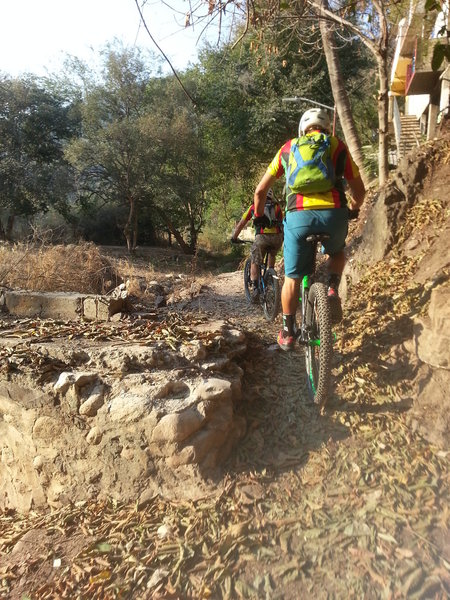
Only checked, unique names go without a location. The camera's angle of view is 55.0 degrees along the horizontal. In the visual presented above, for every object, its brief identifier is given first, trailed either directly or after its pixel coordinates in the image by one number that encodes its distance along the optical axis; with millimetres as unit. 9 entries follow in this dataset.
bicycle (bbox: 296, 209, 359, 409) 2857
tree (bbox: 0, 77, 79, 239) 17766
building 6301
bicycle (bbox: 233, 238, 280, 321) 4836
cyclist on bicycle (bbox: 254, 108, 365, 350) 3062
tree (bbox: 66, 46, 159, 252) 17078
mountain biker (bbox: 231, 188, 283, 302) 5312
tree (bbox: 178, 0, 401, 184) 4934
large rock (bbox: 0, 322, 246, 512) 2799
